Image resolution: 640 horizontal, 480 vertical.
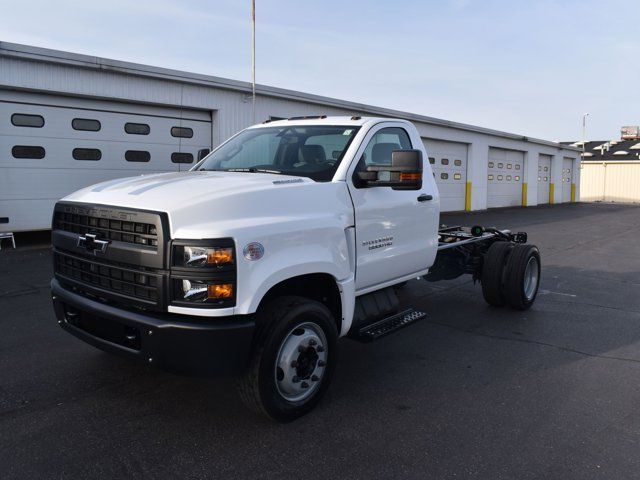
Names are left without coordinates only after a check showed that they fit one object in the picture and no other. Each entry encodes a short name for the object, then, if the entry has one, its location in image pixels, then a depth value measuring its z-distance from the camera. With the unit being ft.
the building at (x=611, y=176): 137.59
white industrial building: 34.37
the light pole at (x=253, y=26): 39.35
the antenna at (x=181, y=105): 41.90
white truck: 10.05
